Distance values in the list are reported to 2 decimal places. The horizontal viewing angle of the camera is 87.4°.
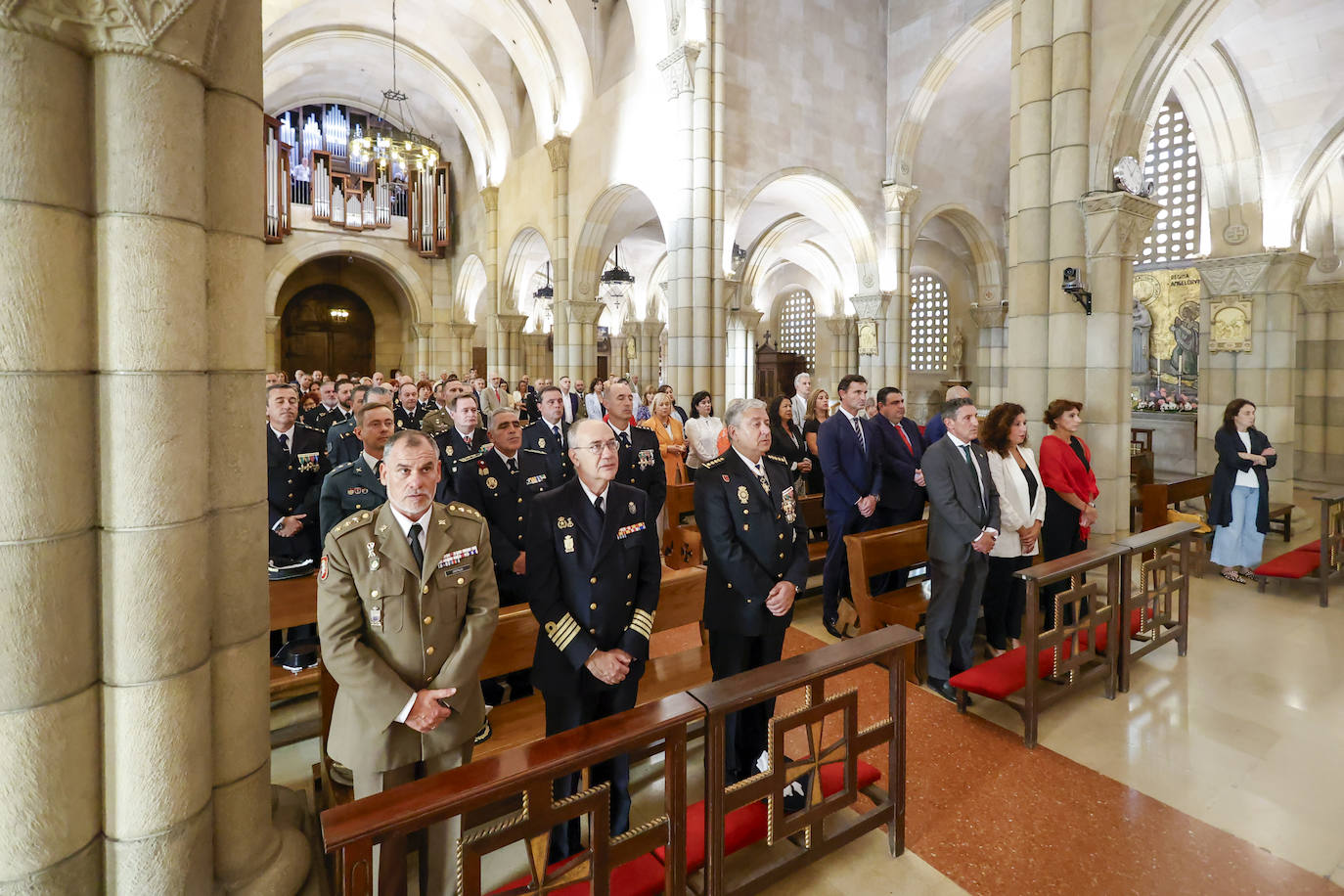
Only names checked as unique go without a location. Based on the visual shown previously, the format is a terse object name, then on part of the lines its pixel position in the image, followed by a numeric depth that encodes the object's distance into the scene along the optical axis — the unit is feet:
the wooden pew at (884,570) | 13.46
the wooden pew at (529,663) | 9.17
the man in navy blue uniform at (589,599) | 7.72
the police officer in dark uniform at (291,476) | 14.28
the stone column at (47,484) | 5.36
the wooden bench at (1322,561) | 16.81
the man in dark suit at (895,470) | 16.60
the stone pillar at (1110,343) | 18.49
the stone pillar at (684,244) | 31.89
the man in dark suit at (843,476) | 15.70
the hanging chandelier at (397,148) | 44.52
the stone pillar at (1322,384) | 34.58
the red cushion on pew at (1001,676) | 10.82
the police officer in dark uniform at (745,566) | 9.19
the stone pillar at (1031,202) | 19.49
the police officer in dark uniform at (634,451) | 14.56
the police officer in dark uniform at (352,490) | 10.70
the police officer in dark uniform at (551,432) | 13.98
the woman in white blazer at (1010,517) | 13.42
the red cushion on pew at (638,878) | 6.57
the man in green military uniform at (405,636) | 6.25
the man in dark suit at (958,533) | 12.52
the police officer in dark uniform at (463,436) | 13.35
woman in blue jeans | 18.88
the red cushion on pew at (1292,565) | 17.30
